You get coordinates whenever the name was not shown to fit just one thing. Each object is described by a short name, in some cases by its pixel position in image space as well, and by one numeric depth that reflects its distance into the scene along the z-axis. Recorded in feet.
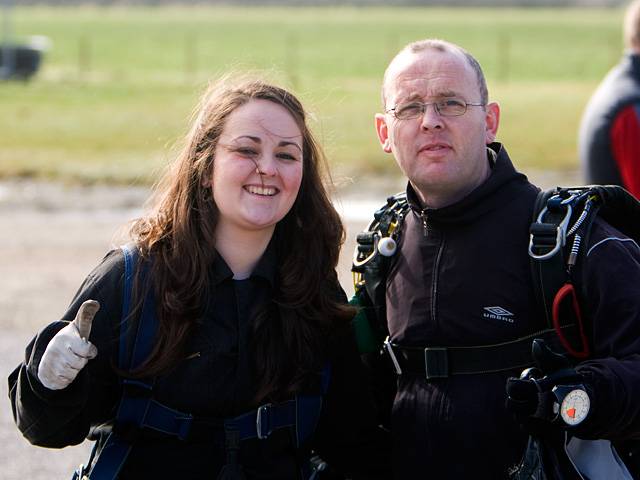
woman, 19.98
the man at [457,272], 20.52
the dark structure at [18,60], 180.96
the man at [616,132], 36.27
